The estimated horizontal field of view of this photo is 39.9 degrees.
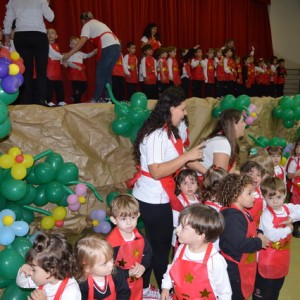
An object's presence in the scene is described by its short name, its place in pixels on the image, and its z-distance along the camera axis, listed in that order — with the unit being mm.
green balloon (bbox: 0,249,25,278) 2664
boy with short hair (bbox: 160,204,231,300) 2076
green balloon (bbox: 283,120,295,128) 6462
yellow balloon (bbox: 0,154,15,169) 3246
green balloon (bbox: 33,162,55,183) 3666
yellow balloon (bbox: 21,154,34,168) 3309
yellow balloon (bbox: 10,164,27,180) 3252
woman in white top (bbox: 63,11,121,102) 5461
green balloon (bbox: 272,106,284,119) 6498
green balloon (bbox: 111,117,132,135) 4395
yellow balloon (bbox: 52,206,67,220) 3902
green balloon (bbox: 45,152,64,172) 3783
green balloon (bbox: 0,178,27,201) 3205
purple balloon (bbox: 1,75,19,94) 2881
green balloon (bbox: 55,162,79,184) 3803
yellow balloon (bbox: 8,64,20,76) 2869
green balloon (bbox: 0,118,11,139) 2908
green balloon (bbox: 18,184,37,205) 3652
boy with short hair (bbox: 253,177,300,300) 2754
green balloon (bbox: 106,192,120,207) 4453
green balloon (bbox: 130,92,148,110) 4241
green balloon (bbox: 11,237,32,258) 2801
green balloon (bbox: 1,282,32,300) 2787
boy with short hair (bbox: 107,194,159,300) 2393
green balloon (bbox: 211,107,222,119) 5433
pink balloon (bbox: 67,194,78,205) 3828
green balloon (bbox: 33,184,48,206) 3775
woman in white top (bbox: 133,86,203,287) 2686
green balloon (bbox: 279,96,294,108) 6434
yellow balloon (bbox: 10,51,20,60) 3064
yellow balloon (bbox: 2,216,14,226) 2777
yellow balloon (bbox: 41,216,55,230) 3883
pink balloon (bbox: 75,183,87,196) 3938
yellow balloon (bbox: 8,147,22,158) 3295
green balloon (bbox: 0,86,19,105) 2915
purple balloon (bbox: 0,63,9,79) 2840
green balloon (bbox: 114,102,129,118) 4336
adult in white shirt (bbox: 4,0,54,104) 4312
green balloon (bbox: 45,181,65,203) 3734
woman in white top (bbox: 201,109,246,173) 3168
